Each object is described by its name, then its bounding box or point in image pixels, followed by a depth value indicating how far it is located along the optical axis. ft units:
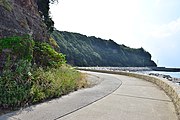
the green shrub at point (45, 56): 19.84
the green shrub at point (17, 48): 14.99
